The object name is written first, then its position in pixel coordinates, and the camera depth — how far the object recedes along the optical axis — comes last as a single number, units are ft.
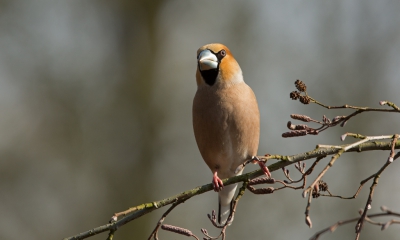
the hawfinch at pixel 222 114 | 26.40
